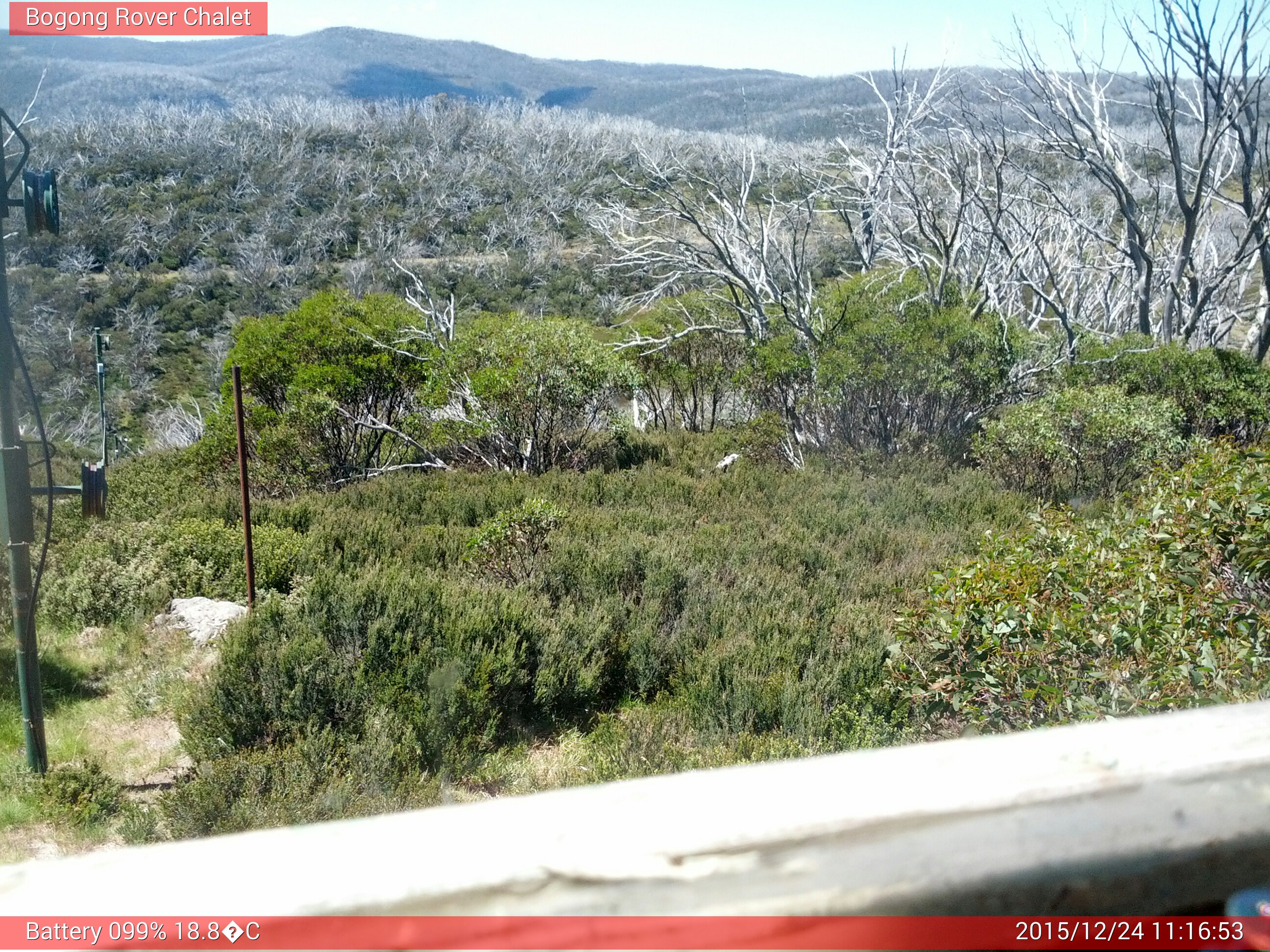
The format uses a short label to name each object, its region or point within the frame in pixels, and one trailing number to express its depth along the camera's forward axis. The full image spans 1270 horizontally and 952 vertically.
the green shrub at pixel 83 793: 3.96
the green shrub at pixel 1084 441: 8.95
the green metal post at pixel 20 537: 3.83
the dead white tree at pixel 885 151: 12.57
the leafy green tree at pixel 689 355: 13.71
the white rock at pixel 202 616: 6.05
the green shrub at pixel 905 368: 10.28
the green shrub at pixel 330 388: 11.22
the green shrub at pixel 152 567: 6.44
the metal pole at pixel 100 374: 7.24
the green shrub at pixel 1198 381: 10.04
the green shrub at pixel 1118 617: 3.18
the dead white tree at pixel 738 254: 11.39
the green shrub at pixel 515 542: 6.92
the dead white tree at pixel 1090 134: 11.56
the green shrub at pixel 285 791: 3.59
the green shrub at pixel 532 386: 10.98
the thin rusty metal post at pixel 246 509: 6.06
